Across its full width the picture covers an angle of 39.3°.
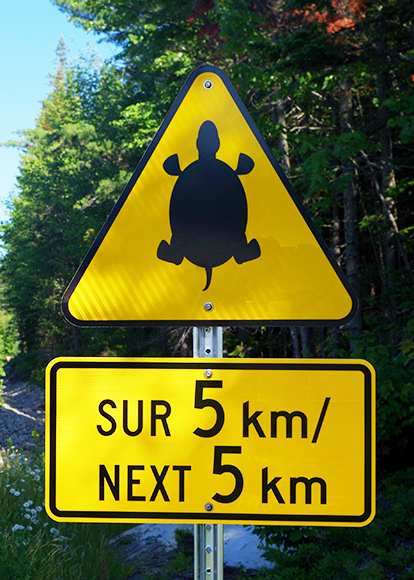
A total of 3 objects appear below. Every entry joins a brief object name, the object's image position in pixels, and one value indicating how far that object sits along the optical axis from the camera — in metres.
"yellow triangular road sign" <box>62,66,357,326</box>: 1.66
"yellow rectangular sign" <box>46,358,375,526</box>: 1.61
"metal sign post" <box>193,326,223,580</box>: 1.62
